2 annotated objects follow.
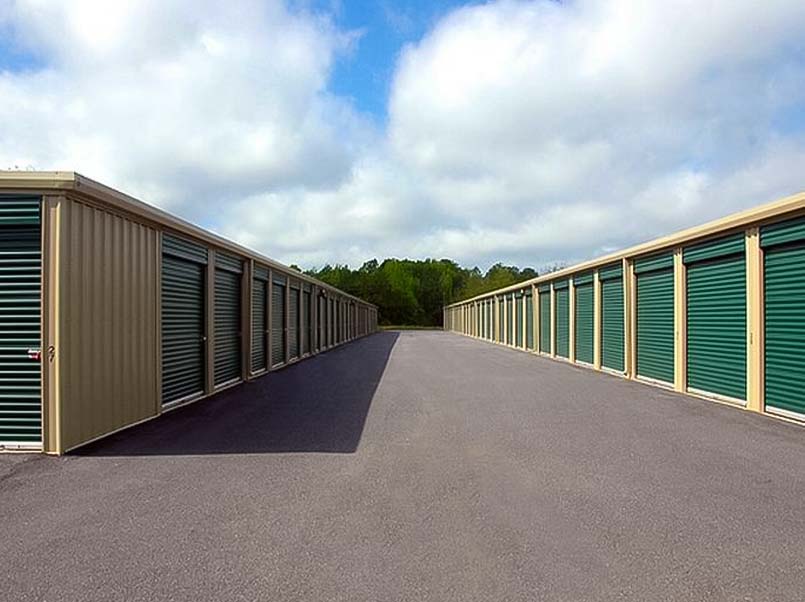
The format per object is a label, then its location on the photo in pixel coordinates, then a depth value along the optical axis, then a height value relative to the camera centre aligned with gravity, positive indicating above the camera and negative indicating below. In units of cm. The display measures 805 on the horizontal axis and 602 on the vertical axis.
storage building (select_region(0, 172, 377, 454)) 678 -6
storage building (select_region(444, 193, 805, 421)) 895 -14
